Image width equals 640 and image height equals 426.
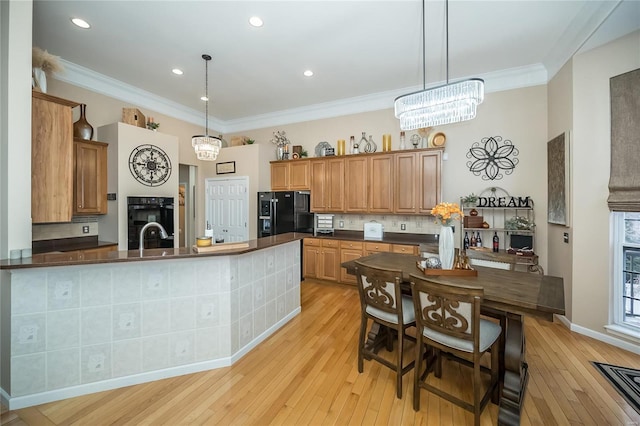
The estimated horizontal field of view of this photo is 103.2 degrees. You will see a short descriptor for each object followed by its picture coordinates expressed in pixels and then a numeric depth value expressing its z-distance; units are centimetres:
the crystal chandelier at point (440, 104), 210
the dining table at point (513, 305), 158
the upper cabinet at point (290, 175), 500
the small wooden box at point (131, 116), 395
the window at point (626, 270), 257
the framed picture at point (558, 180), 298
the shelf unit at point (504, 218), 348
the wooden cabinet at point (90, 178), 346
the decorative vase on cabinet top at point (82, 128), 347
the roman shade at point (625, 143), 245
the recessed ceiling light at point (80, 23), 265
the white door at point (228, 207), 523
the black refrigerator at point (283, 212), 475
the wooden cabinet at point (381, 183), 429
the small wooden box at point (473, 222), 367
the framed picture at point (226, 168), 539
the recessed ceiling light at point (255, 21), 259
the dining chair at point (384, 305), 189
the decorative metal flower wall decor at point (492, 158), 372
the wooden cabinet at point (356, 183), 449
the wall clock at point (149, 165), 392
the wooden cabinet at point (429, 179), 392
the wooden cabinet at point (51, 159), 253
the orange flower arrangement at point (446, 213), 214
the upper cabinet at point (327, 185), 470
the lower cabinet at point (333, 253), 418
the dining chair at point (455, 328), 155
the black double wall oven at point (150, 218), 380
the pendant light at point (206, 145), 329
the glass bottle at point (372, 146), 459
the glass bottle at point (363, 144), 466
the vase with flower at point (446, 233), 215
